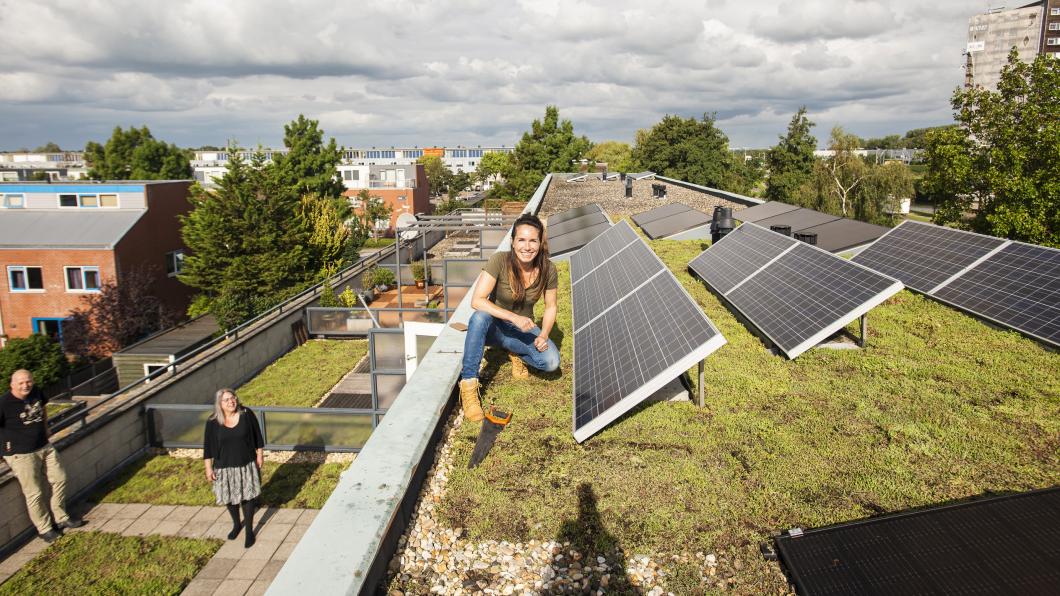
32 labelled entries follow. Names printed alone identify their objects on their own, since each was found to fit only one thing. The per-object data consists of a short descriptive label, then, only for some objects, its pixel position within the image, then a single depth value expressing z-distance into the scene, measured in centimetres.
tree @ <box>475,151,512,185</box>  12631
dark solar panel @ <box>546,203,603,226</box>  2342
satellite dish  2892
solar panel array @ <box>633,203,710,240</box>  1964
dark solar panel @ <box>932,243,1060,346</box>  848
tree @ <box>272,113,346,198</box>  6131
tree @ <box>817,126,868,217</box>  6022
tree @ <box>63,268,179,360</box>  3219
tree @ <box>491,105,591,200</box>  7925
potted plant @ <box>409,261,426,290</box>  3616
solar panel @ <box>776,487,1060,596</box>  336
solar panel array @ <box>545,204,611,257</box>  1639
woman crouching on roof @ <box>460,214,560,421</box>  598
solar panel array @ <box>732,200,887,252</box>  1627
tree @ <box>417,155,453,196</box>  11786
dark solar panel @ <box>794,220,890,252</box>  1599
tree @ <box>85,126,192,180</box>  7962
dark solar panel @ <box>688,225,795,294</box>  1114
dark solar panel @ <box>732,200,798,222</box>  2141
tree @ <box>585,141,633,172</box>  12048
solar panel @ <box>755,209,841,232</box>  1861
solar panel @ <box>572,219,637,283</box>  1164
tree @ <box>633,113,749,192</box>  8262
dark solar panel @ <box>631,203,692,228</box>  2289
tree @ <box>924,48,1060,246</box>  2925
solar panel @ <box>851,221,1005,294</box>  1122
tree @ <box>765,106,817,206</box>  7781
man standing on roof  902
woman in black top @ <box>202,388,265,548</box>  786
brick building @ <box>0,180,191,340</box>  3556
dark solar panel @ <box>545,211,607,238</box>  1945
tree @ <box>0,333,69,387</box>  2478
